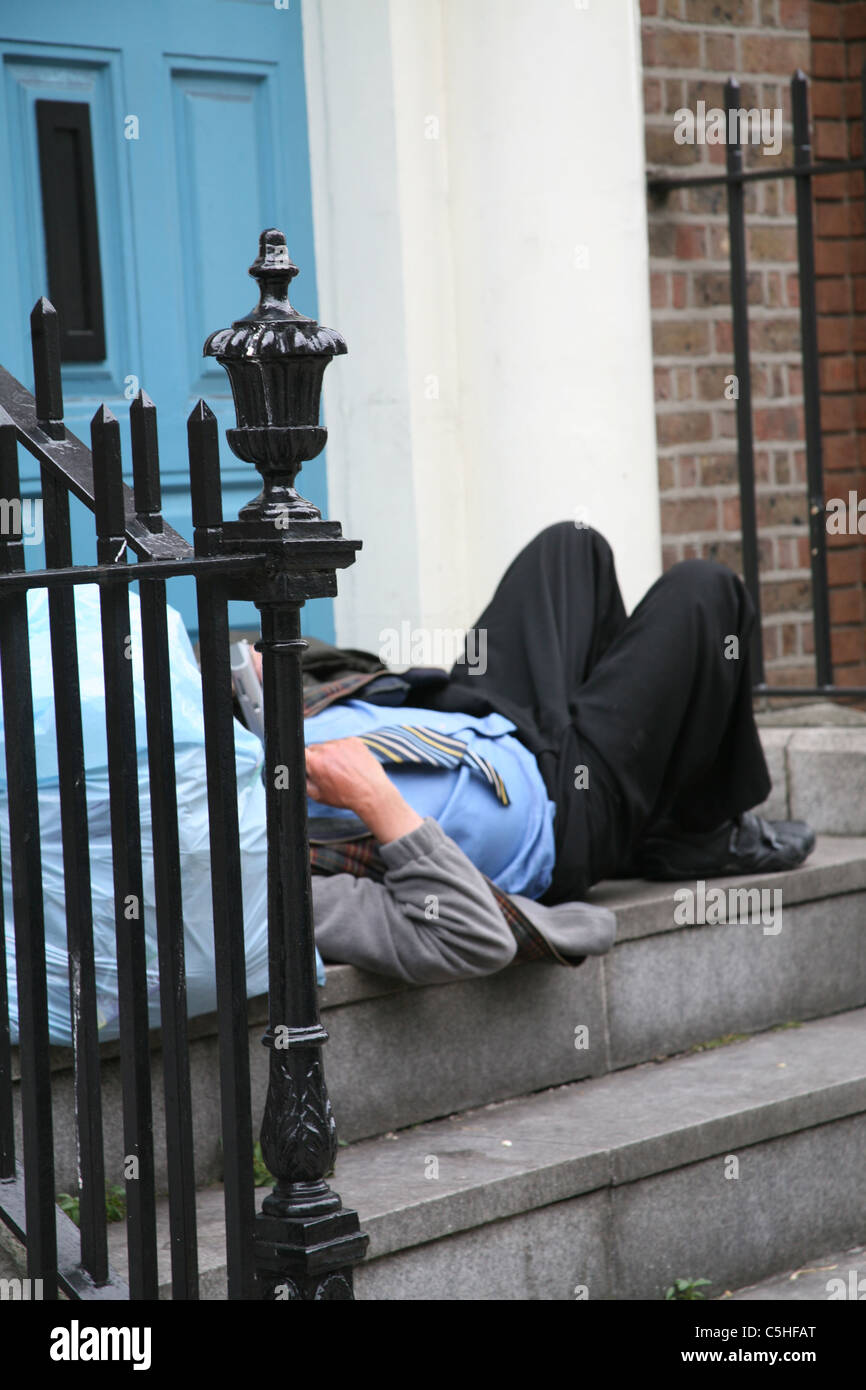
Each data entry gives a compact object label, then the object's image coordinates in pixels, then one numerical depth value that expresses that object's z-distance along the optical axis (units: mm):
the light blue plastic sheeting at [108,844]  5172
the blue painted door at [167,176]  7949
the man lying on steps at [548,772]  6367
